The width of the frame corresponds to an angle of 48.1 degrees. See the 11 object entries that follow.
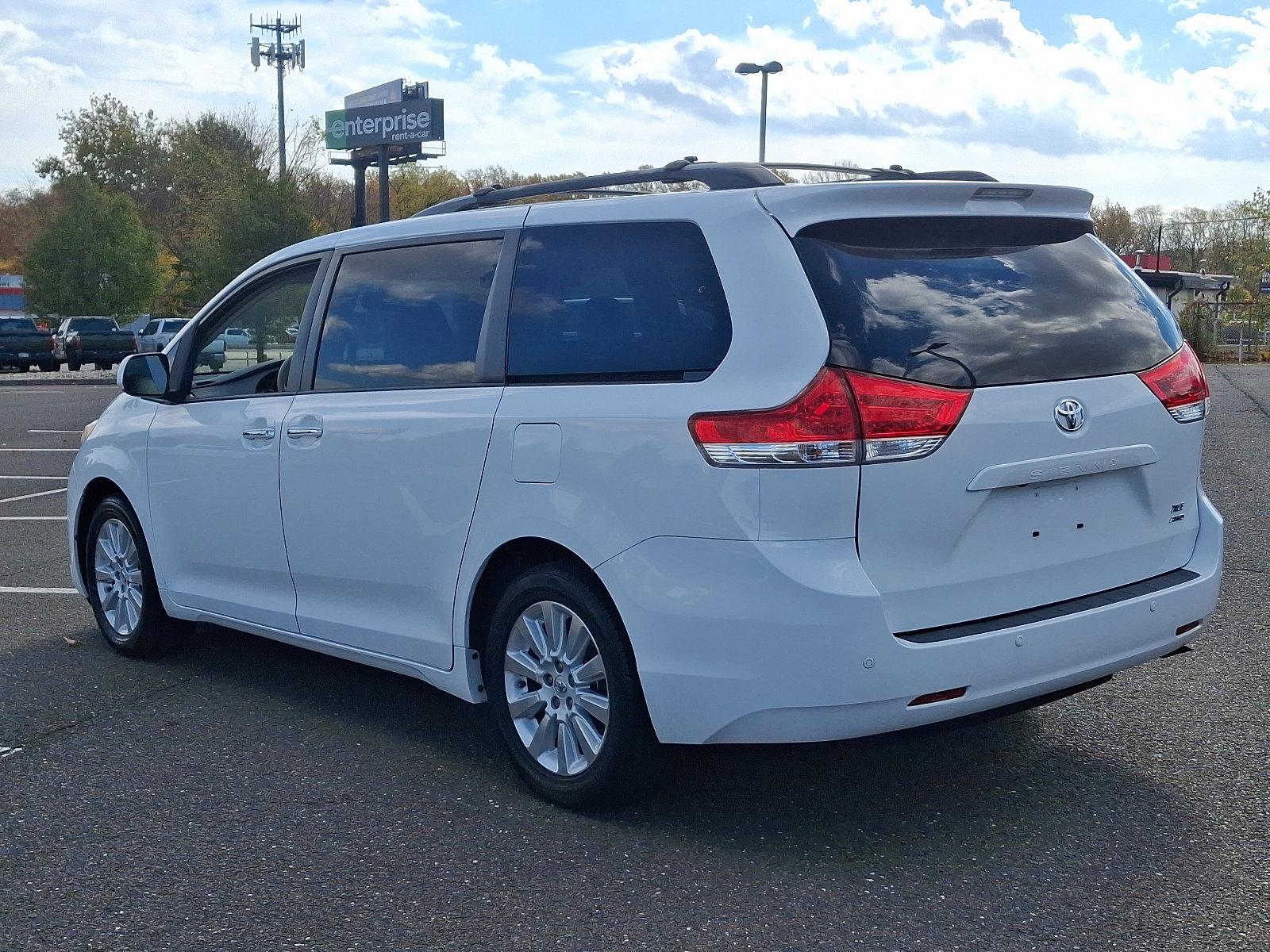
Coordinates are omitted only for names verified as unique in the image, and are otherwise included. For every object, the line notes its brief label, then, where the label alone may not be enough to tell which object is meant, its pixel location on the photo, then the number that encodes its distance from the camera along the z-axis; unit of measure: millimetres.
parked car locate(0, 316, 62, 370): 38781
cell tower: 74750
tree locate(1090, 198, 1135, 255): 103625
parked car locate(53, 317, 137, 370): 39938
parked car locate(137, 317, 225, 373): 42219
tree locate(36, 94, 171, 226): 83000
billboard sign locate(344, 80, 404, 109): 65500
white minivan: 3578
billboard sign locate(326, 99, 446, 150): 64250
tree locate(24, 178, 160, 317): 56781
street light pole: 30047
